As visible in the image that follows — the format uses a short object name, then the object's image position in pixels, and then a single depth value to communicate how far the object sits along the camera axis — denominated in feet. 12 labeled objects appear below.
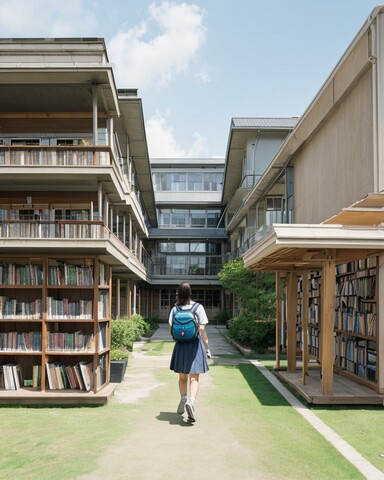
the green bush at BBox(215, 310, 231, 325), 127.65
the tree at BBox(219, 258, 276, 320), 69.26
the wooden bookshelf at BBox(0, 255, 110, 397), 34.17
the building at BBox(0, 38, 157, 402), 34.58
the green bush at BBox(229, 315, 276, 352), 64.08
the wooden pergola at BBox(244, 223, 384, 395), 29.50
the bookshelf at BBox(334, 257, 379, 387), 34.53
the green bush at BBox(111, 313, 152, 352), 51.29
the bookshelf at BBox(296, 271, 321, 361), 48.49
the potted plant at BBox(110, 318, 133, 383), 41.42
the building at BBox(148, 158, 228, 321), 135.23
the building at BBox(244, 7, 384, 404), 30.78
